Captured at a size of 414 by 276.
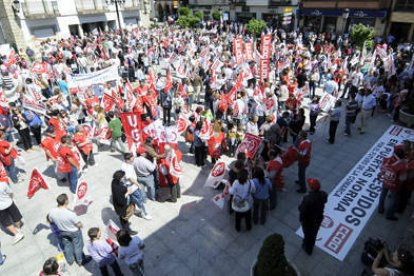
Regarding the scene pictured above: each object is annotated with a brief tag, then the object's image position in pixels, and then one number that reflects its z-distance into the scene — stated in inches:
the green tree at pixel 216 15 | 1554.9
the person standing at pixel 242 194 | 231.1
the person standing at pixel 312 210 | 212.5
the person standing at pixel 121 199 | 231.5
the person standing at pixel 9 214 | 240.7
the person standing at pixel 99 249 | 191.5
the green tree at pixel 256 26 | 1000.2
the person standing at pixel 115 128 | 369.2
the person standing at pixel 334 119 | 391.2
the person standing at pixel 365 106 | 418.0
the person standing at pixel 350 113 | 407.8
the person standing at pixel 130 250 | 184.9
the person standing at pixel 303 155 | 286.2
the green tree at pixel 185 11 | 1487.0
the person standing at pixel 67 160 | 299.1
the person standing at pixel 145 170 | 273.4
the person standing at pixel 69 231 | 211.0
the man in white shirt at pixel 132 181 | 255.8
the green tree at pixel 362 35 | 765.9
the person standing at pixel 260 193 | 240.4
